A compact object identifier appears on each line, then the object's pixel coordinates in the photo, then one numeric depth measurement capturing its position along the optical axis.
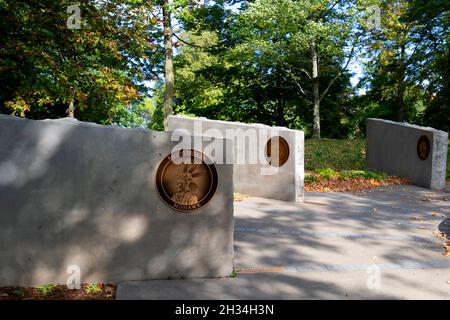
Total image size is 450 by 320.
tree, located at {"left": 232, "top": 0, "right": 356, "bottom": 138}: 20.80
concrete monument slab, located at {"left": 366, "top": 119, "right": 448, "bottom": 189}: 12.21
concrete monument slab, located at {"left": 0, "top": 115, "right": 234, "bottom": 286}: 4.33
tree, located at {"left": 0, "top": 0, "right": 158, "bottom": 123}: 10.19
